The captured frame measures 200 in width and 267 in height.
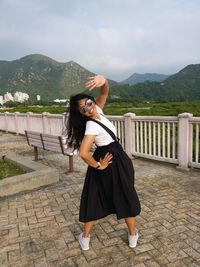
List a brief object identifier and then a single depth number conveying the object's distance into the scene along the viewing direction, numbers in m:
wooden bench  6.07
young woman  2.64
